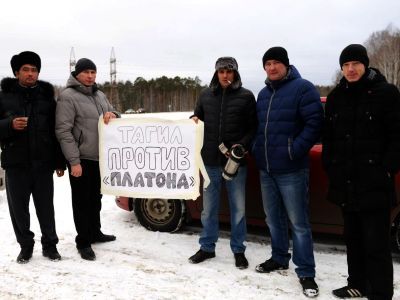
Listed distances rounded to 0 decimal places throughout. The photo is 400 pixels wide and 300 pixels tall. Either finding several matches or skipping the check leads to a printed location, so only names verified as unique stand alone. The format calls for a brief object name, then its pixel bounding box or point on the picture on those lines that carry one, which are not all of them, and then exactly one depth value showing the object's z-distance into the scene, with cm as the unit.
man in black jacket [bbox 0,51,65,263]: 375
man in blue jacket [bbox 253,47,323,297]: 325
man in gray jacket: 384
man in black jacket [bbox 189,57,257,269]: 372
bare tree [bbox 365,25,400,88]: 5203
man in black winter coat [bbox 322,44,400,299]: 285
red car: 393
